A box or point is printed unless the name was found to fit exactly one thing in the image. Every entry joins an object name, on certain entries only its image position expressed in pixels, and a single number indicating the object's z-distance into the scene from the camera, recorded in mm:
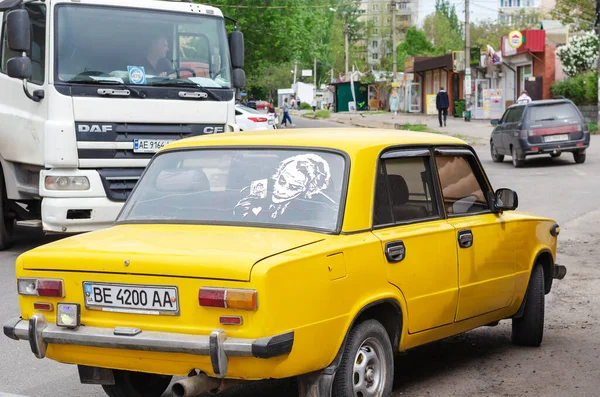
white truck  11094
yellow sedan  4605
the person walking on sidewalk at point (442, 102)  45500
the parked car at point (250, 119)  28906
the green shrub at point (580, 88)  42344
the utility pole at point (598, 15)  23030
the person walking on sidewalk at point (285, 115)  55766
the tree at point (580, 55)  46438
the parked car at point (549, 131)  24812
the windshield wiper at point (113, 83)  11195
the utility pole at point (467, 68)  49859
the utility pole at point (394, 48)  75188
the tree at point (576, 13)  72362
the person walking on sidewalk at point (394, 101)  62625
